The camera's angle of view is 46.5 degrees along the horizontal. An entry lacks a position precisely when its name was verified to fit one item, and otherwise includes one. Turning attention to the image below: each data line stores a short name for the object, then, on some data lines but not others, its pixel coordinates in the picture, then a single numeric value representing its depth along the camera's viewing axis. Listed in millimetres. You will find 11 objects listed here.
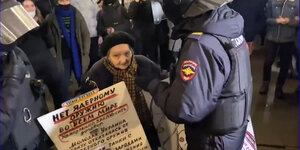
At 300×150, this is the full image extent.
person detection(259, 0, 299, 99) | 3053
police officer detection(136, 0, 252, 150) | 1444
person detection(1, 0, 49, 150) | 1450
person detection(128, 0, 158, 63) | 2383
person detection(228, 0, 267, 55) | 2936
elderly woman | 1811
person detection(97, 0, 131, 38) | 2221
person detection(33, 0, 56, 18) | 2227
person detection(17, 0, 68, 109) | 2156
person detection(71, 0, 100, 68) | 2237
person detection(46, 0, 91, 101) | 2271
